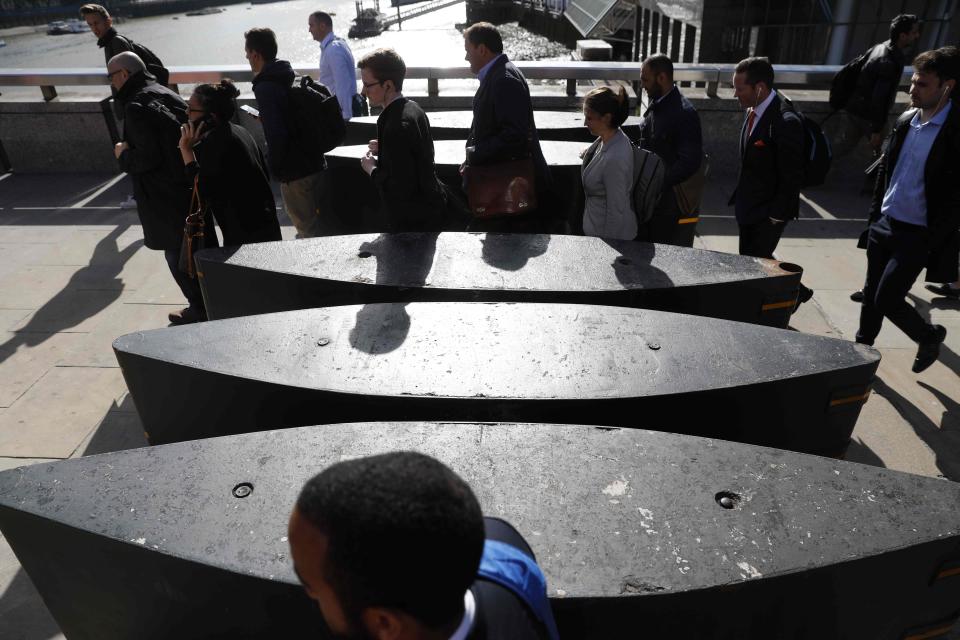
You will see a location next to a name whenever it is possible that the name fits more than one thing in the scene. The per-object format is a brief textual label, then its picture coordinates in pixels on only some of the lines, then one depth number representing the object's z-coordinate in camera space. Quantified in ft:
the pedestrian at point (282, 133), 17.07
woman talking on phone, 15.05
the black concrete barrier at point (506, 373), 9.39
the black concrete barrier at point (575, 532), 6.68
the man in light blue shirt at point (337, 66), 24.20
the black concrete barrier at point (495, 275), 12.59
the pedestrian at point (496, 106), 15.40
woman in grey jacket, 13.32
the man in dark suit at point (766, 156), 14.75
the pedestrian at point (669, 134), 16.08
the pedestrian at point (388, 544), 3.73
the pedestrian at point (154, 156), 16.01
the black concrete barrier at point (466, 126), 22.80
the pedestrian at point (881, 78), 22.11
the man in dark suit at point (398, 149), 14.14
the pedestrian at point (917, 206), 12.89
